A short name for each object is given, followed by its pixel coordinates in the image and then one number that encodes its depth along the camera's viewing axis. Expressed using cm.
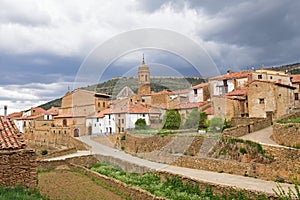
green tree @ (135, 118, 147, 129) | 3683
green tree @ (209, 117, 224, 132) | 2682
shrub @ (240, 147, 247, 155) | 1733
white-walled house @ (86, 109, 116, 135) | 4150
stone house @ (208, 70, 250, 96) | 3722
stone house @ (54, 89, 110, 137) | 4704
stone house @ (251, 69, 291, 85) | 3572
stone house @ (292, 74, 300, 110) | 2965
